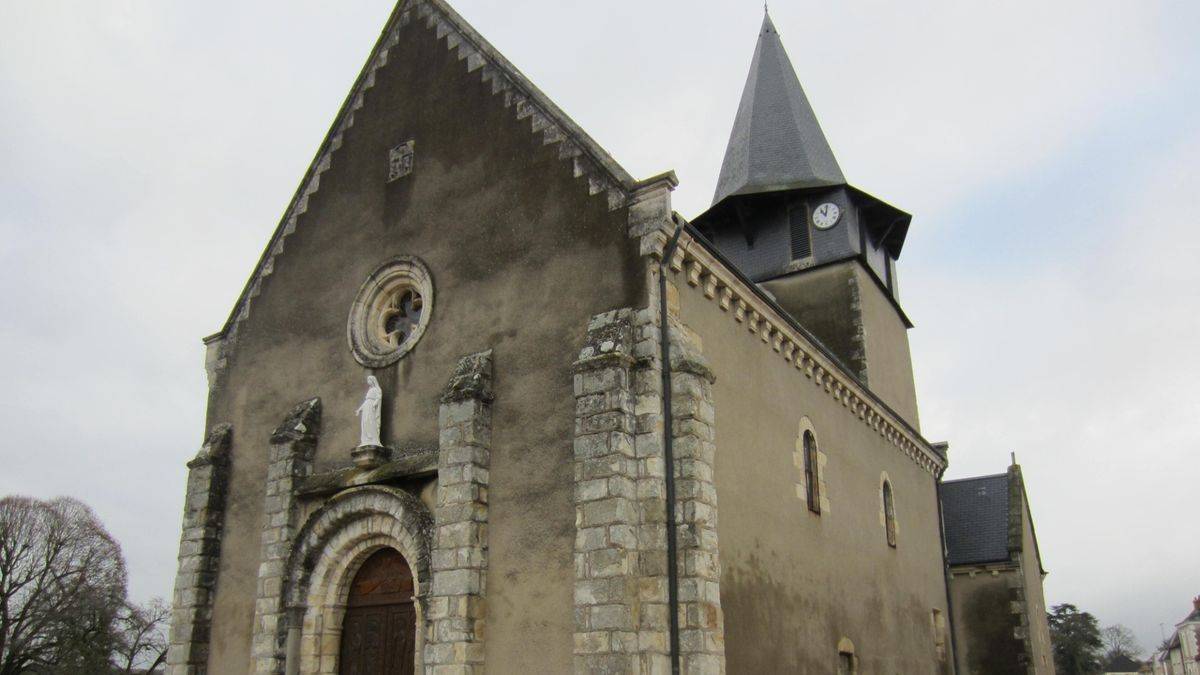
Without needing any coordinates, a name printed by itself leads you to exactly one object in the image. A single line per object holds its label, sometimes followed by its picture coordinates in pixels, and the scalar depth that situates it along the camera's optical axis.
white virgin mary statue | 12.02
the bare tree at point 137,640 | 37.94
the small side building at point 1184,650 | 72.84
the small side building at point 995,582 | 19.94
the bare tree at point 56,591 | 35.44
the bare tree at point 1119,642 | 86.96
